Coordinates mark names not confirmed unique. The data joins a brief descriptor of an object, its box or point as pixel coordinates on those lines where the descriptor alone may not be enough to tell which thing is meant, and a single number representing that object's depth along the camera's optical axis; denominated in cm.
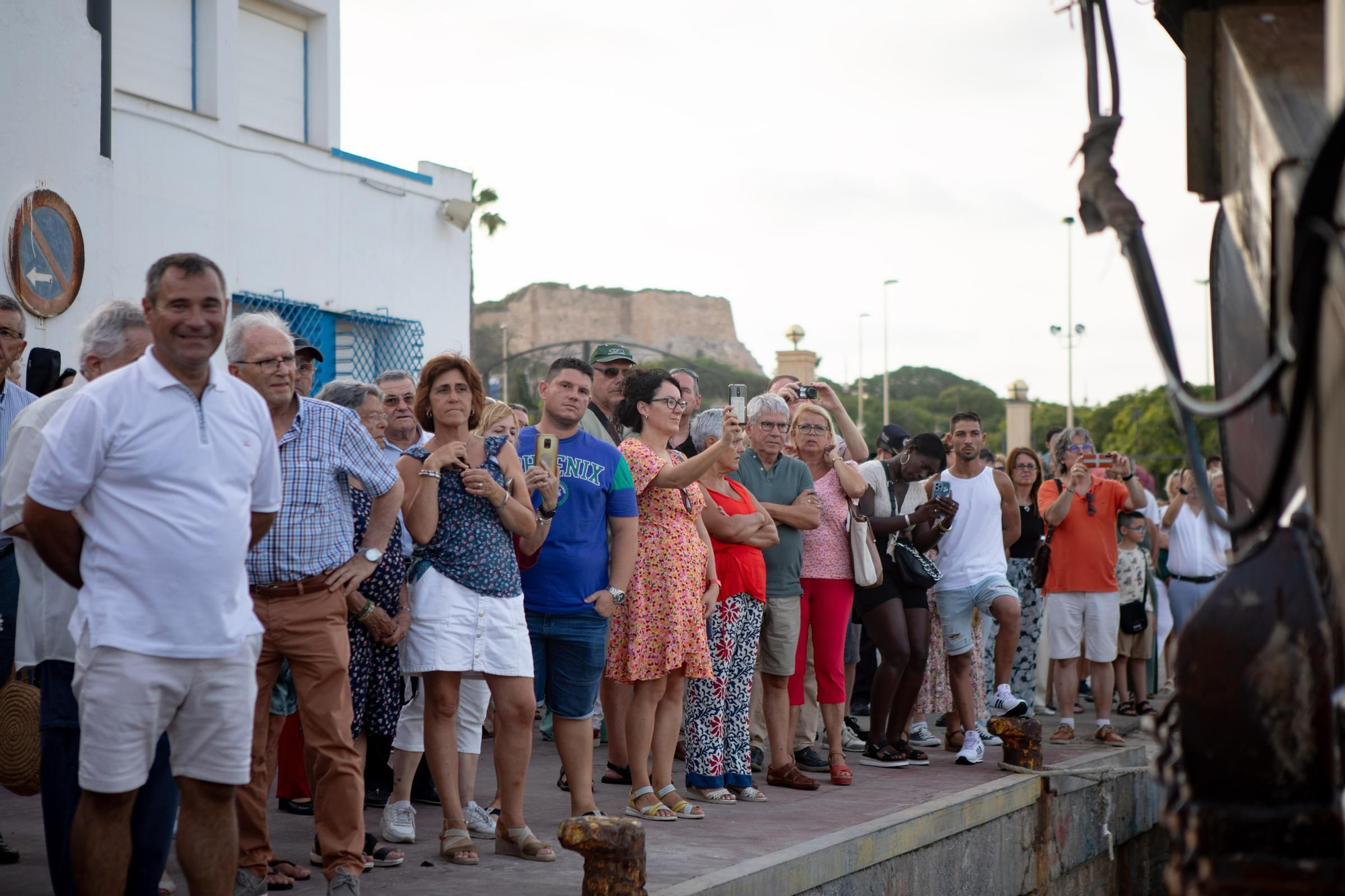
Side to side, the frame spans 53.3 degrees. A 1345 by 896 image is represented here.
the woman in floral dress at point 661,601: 671
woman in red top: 723
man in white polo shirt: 385
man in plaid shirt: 500
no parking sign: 974
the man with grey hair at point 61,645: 422
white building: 1009
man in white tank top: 913
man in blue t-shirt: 619
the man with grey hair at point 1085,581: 1038
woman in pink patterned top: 814
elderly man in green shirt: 781
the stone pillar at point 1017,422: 3133
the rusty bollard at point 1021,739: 862
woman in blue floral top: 570
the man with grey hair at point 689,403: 825
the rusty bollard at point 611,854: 468
